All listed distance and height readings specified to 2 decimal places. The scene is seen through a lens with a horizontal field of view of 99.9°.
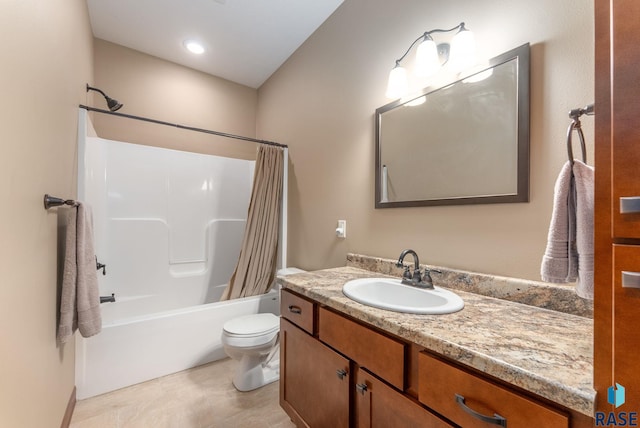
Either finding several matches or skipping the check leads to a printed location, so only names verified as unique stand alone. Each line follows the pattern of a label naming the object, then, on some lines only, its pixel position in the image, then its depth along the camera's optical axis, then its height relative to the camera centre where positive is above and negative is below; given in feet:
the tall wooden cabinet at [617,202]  1.43 +0.12
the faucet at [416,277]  3.97 -0.87
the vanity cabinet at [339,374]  2.73 -1.90
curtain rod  5.83 +2.33
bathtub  5.59 -2.97
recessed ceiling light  8.09 +5.23
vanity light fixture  3.92 +2.57
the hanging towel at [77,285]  4.22 -1.15
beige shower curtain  7.87 -0.48
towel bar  3.63 +0.17
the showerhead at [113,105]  6.09 +2.53
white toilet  5.59 -2.70
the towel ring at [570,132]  2.11 +0.72
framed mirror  3.51 +1.24
